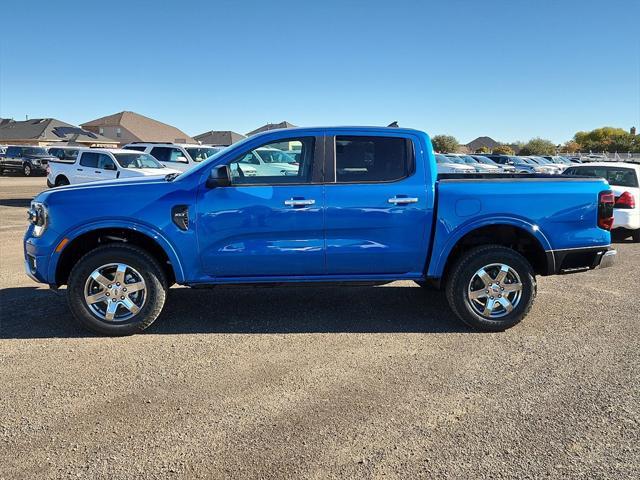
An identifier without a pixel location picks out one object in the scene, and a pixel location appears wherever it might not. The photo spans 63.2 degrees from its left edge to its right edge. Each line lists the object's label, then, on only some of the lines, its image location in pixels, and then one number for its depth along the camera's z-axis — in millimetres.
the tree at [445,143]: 69125
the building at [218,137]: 59781
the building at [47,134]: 58781
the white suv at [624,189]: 9805
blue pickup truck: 4754
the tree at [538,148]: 67625
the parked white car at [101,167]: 15734
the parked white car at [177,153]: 18219
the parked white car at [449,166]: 22078
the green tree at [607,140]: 69194
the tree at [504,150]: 65812
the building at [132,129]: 66500
